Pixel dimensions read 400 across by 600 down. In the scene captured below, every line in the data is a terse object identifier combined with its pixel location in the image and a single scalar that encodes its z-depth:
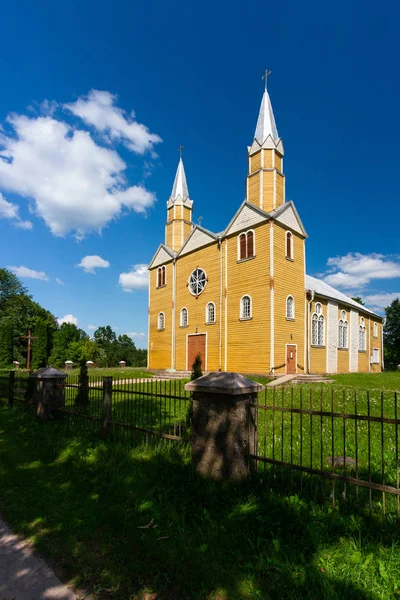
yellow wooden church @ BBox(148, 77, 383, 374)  18.94
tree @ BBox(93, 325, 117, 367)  78.56
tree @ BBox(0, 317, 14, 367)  43.09
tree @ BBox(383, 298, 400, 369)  53.59
